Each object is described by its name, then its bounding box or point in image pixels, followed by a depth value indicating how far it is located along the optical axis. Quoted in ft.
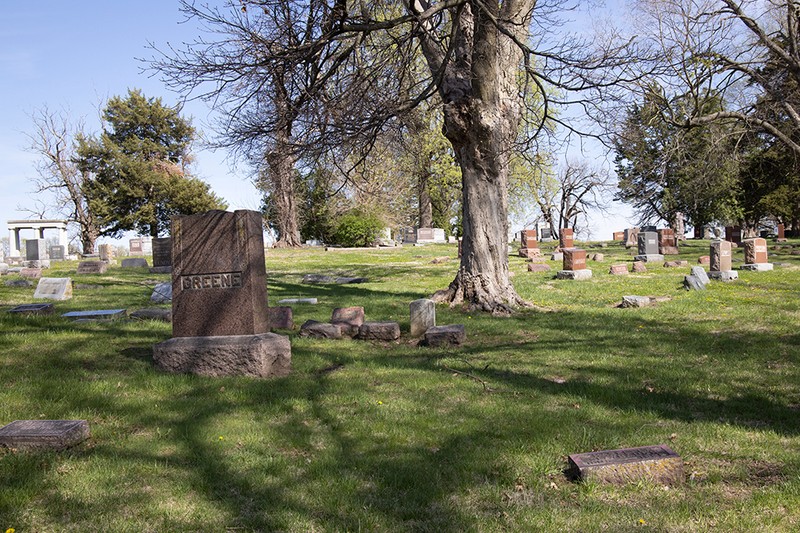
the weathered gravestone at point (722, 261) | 56.54
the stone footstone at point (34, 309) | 32.42
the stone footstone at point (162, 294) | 41.22
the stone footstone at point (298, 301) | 43.04
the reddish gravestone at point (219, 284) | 23.07
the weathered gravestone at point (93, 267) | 70.95
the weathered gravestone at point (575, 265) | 60.49
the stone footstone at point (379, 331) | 31.17
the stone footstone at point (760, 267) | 63.12
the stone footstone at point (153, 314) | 32.89
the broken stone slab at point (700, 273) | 50.29
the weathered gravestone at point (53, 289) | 41.34
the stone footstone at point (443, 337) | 29.43
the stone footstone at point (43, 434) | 14.64
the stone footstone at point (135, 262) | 80.53
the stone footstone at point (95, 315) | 32.24
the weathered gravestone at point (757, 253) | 64.13
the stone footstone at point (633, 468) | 13.64
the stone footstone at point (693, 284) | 49.24
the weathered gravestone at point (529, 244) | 90.89
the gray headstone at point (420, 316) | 31.91
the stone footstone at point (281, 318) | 33.19
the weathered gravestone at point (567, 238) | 90.02
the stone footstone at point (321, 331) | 30.81
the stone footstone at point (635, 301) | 41.04
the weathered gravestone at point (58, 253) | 107.42
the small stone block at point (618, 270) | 65.41
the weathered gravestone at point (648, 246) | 80.79
